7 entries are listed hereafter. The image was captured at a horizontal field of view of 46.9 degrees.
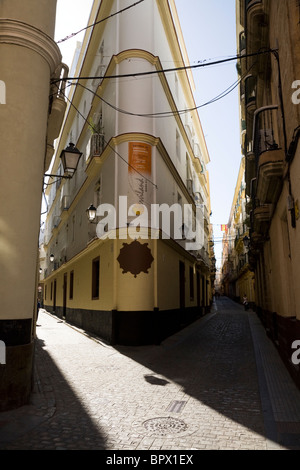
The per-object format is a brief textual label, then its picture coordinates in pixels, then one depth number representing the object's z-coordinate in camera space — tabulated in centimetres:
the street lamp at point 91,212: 1239
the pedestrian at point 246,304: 3475
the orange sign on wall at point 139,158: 1231
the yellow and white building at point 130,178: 1177
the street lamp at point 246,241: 2208
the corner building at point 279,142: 592
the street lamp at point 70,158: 821
